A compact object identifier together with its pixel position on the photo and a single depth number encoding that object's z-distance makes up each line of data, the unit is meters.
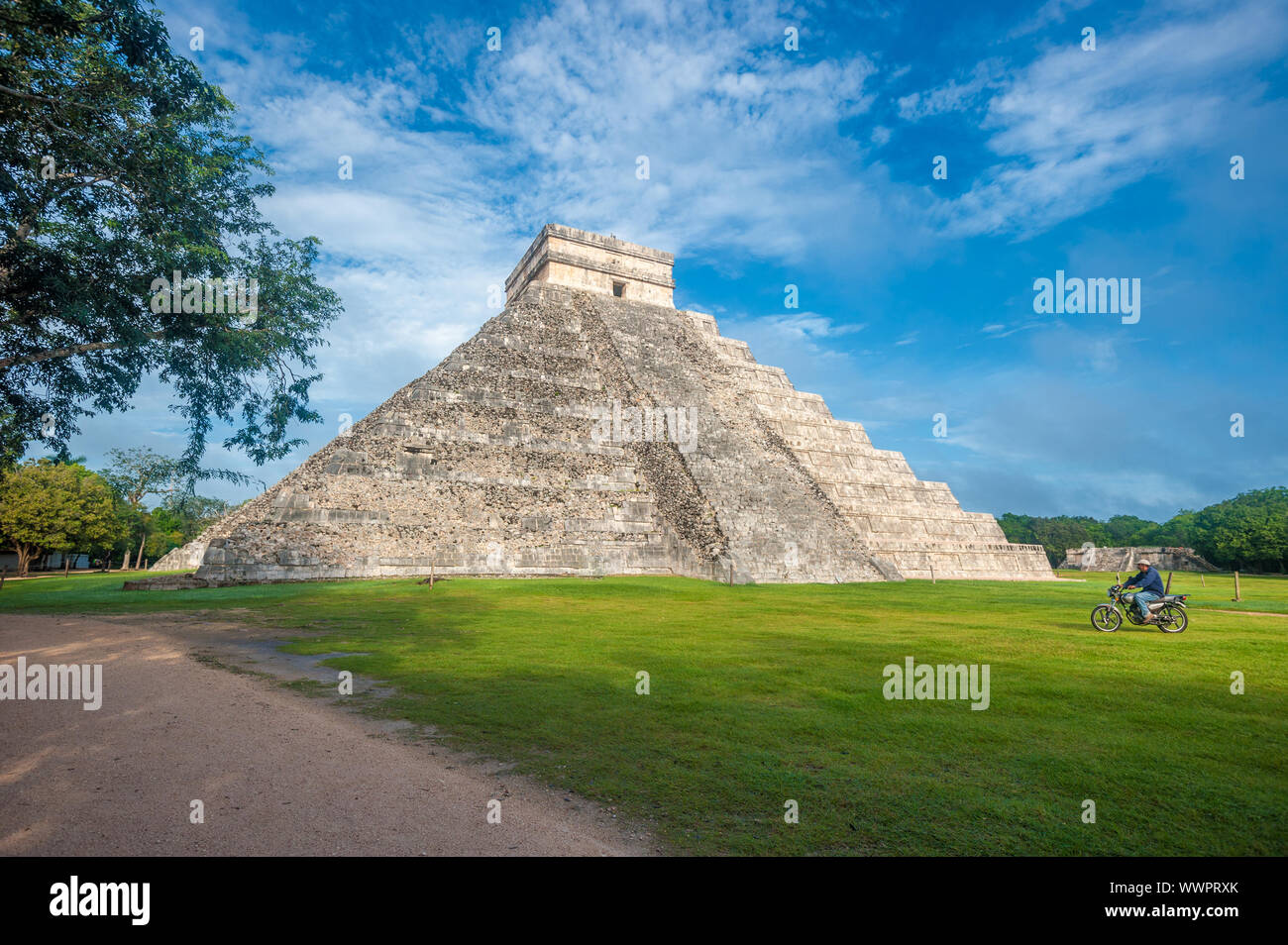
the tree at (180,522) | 48.81
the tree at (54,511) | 33.47
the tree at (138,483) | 44.09
